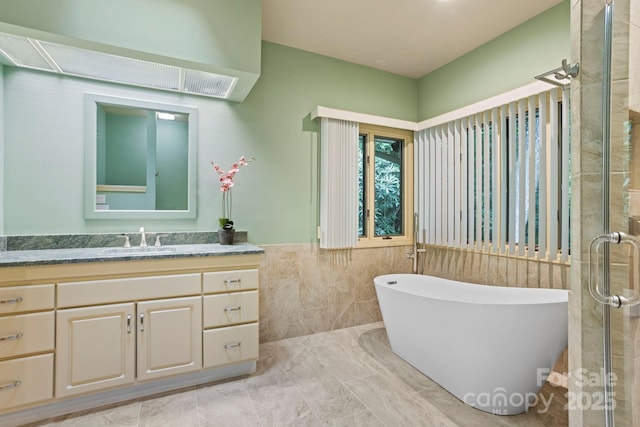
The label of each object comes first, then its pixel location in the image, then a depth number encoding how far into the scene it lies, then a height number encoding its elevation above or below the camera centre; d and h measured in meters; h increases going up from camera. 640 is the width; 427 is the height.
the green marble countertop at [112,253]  1.69 -0.26
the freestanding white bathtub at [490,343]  1.68 -0.77
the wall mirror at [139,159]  2.26 +0.44
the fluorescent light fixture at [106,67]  1.84 +1.01
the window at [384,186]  3.27 +0.34
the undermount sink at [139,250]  2.00 -0.26
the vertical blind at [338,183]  2.92 +0.32
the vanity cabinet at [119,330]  1.67 -0.73
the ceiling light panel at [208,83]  2.18 +1.02
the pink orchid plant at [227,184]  2.50 +0.26
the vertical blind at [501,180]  2.18 +0.32
